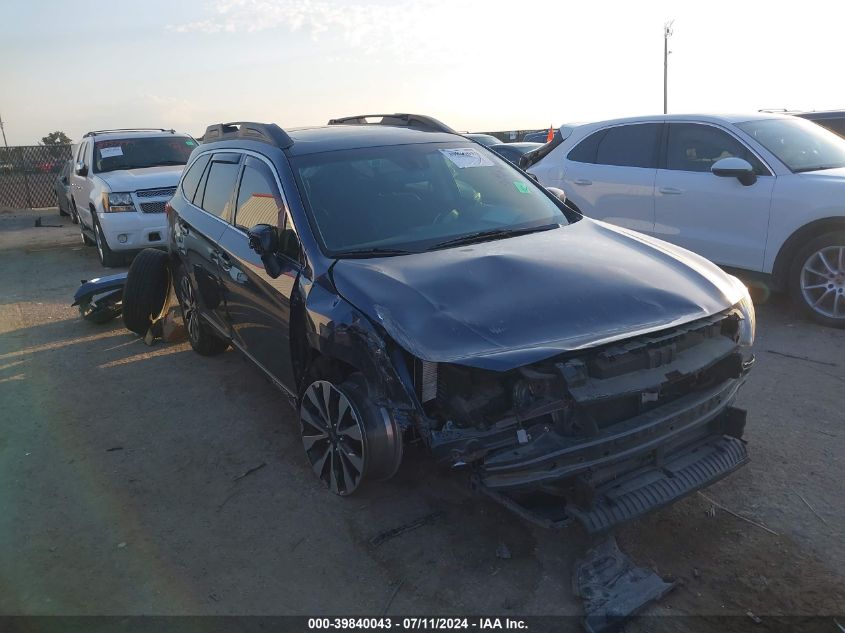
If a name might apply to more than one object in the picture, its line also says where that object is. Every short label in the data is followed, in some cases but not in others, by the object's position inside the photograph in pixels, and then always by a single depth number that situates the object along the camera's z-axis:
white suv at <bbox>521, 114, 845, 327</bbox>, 5.98
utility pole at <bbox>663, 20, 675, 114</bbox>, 34.05
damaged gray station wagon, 2.83
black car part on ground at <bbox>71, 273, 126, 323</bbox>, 7.17
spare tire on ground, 6.51
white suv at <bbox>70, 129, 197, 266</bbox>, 9.86
